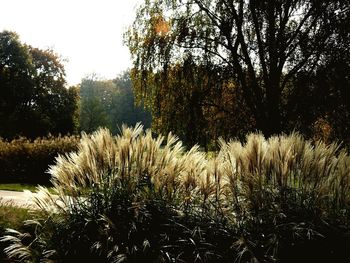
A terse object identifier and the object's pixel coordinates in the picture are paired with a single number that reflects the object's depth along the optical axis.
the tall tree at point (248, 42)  10.70
